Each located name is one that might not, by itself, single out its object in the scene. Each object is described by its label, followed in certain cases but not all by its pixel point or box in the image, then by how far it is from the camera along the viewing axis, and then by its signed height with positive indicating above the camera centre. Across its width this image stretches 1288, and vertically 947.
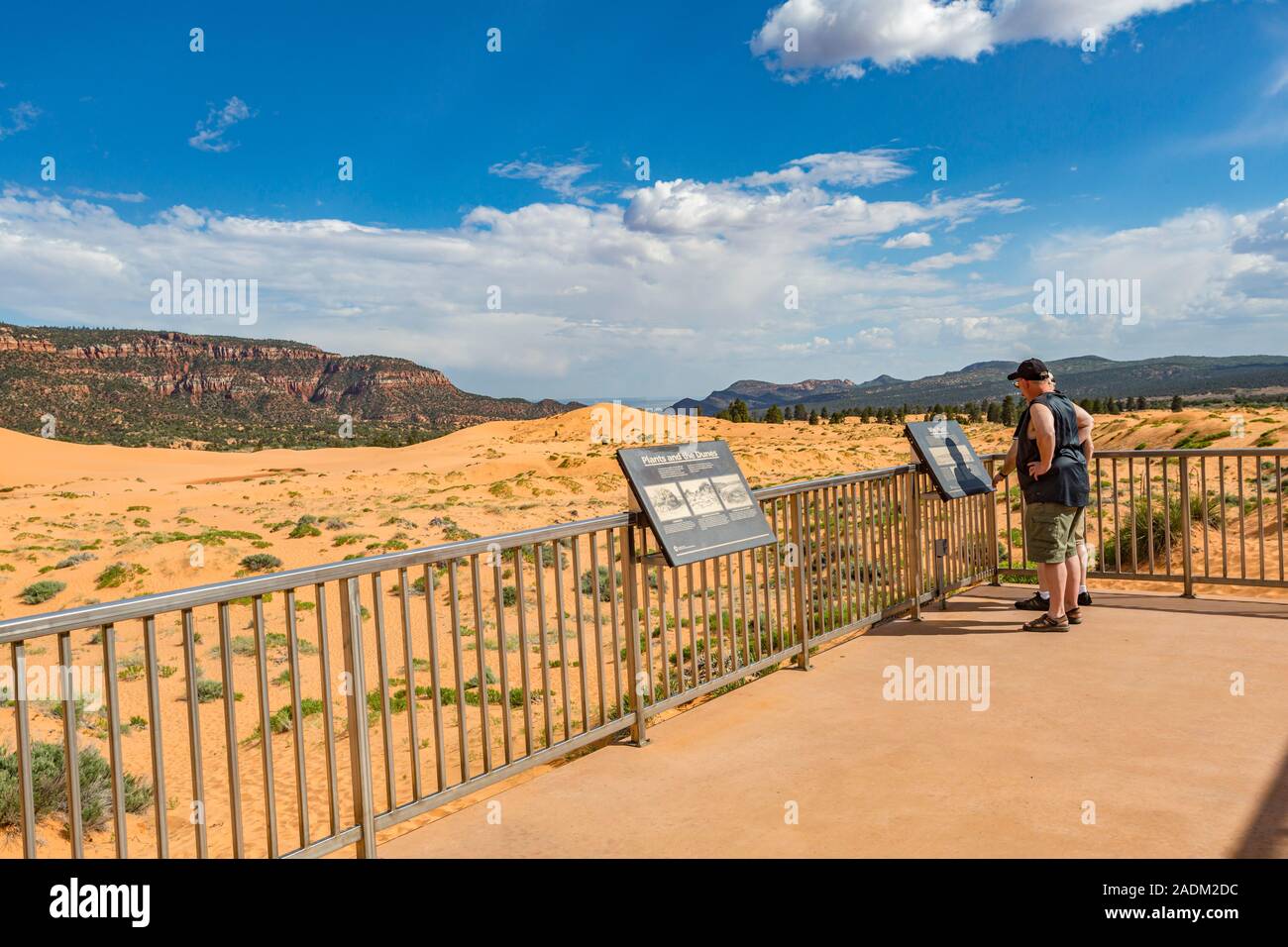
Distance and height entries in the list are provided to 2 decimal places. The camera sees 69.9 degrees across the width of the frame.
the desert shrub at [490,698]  8.37 -2.39
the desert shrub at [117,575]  15.29 -2.09
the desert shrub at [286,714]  7.86 -2.39
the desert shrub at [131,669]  9.89 -2.37
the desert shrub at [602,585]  12.92 -2.22
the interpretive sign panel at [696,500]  4.66 -0.38
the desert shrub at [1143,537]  12.71 -1.73
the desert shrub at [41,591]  14.40 -2.18
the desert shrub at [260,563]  16.06 -2.04
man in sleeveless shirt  6.48 -0.42
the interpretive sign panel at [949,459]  7.18 -0.30
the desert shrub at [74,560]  16.66 -1.97
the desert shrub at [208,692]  8.91 -2.38
